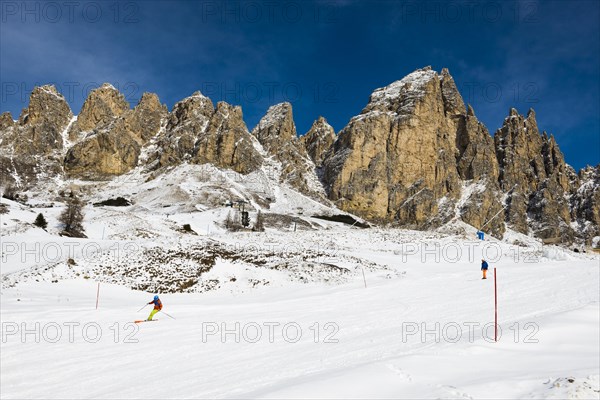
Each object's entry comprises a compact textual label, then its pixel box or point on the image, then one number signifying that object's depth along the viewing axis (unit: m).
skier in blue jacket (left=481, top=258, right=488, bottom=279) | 25.31
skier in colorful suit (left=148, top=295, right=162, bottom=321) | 16.31
